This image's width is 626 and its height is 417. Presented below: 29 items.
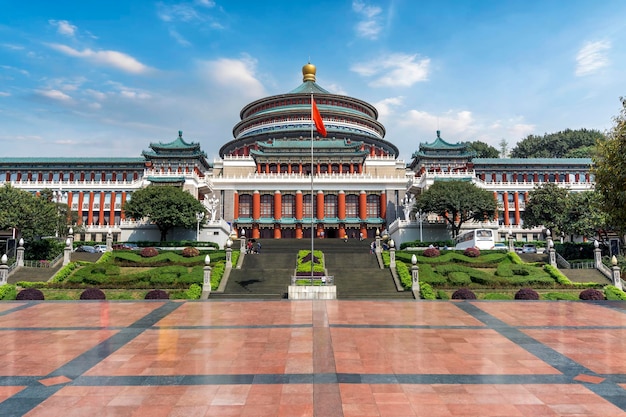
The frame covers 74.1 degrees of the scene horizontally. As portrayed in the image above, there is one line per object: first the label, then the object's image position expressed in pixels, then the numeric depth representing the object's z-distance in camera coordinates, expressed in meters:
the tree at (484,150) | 114.76
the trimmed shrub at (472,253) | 40.09
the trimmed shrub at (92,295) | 26.69
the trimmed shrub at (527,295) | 26.52
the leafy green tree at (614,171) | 26.62
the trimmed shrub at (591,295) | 26.11
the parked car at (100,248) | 46.92
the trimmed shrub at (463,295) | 27.08
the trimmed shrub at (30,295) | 25.92
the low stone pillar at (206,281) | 30.53
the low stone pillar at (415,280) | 29.97
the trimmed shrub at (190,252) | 41.22
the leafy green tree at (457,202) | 50.94
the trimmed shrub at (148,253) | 40.84
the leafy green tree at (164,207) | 49.09
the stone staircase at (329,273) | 29.72
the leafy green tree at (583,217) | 46.73
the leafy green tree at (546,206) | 57.31
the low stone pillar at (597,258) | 37.16
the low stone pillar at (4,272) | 33.19
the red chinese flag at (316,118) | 28.41
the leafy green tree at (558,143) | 107.56
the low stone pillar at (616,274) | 33.56
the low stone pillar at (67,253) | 38.99
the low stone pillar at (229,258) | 36.98
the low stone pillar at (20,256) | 37.72
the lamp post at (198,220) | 49.87
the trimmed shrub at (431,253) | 40.22
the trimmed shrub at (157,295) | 27.05
